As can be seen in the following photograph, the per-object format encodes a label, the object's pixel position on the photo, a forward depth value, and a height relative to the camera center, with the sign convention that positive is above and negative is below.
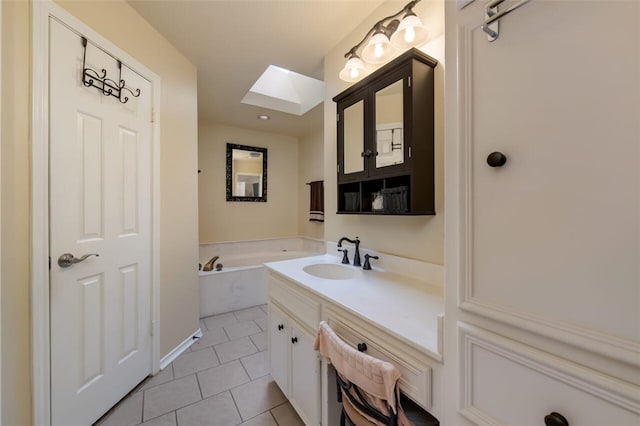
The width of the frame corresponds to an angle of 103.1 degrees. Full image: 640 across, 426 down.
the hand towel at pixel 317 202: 3.66 +0.18
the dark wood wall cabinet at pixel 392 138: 1.30 +0.43
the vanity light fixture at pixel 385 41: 1.32 +0.97
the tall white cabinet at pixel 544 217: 0.44 -0.01
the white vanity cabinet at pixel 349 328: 0.78 -0.45
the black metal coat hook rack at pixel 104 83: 1.35 +0.75
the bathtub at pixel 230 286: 2.85 -0.85
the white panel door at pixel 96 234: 1.25 -0.11
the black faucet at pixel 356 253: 1.72 -0.27
